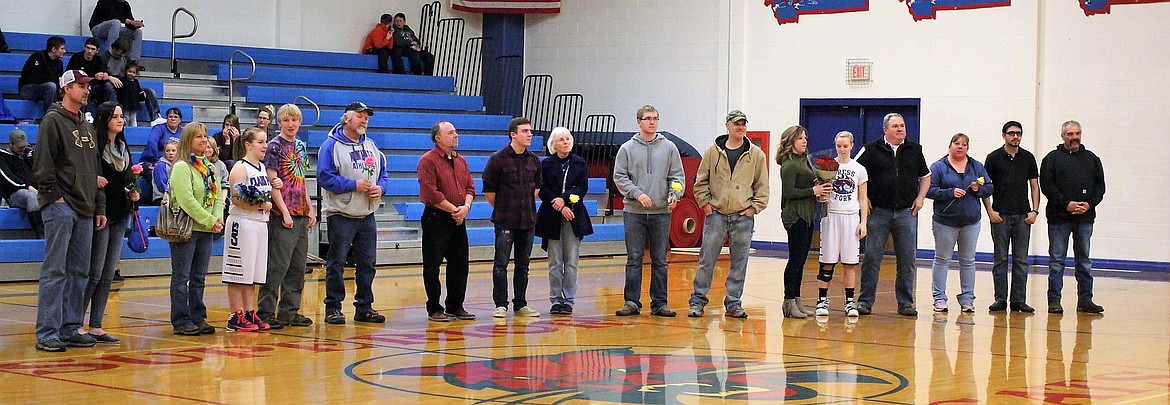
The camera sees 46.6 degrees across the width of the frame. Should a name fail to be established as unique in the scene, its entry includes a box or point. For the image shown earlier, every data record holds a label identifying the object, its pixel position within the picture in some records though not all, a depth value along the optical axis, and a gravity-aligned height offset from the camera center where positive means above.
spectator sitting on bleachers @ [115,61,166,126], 15.22 +1.06
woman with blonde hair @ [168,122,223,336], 8.54 -0.23
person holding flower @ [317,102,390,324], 9.52 -0.05
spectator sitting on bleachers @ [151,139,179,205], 12.10 +0.18
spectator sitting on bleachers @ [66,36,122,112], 14.93 +1.23
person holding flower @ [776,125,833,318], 10.19 +0.01
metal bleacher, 16.08 +1.15
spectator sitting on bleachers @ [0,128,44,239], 12.96 +0.06
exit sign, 18.00 +1.73
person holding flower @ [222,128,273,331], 8.80 -0.19
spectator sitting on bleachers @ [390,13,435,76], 19.91 +2.13
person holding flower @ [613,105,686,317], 10.25 +0.02
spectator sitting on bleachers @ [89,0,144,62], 16.28 +1.97
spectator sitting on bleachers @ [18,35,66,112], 14.95 +1.26
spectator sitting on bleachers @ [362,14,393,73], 19.86 +2.24
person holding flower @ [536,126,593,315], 10.31 -0.16
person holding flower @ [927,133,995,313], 10.73 -0.08
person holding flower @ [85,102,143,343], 8.18 -0.12
